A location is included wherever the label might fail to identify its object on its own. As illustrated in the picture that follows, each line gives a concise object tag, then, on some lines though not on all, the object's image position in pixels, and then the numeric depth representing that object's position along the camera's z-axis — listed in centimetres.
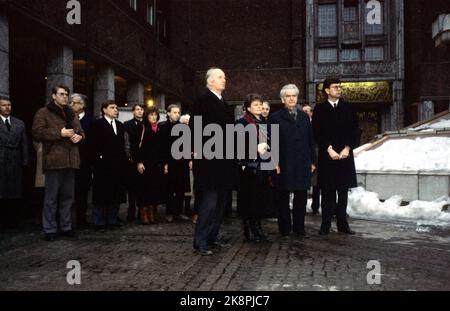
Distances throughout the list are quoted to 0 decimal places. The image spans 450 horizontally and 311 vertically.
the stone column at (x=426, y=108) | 2212
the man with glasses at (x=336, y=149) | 670
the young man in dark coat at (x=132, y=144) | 825
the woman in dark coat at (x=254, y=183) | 610
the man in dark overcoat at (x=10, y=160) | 755
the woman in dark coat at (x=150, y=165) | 795
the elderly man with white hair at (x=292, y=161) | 650
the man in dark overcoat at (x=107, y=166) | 739
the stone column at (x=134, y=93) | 1714
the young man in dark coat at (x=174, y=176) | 838
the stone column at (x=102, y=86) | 1422
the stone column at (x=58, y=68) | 1118
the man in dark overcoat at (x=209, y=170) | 536
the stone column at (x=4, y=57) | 850
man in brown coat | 640
